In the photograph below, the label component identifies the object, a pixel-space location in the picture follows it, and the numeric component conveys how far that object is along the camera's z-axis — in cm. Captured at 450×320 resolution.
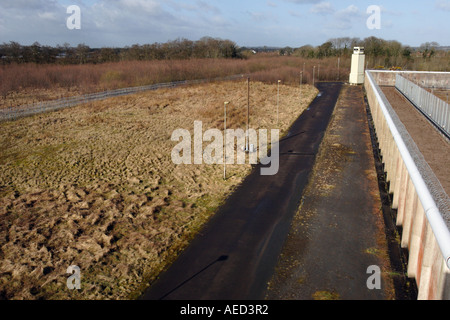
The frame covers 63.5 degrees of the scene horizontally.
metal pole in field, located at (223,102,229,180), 2301
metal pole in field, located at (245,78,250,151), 2797
